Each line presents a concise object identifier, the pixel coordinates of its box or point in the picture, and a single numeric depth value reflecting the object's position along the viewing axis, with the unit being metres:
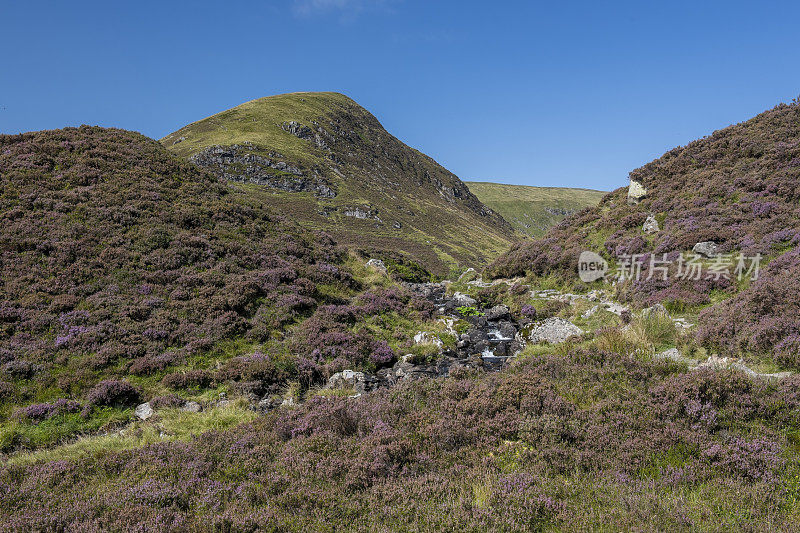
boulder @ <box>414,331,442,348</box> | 16.86
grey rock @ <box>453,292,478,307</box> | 27.09
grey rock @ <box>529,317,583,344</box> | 15.52
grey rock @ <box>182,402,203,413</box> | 10.43
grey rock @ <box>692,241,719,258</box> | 18.19
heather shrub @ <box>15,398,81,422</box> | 9.22
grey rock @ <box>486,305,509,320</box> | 22.44
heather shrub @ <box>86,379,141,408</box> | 10.21
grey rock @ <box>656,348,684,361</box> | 11.14
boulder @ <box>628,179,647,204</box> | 30.34
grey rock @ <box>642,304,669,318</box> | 14.32
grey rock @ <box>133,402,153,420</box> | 10.00
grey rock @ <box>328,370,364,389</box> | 12.26
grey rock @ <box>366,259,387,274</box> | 28.23
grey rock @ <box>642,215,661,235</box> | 24.44
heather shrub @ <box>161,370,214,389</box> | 11.50
